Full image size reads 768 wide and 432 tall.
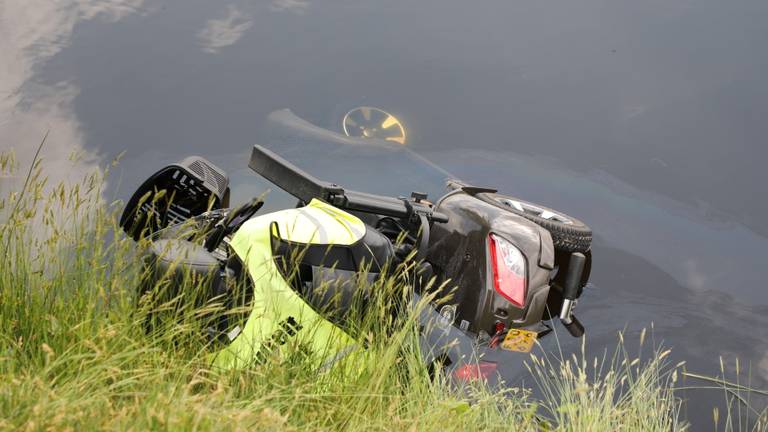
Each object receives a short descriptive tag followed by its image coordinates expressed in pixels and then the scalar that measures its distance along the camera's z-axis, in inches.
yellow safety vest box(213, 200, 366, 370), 219.3
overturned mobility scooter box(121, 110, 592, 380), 220.7
